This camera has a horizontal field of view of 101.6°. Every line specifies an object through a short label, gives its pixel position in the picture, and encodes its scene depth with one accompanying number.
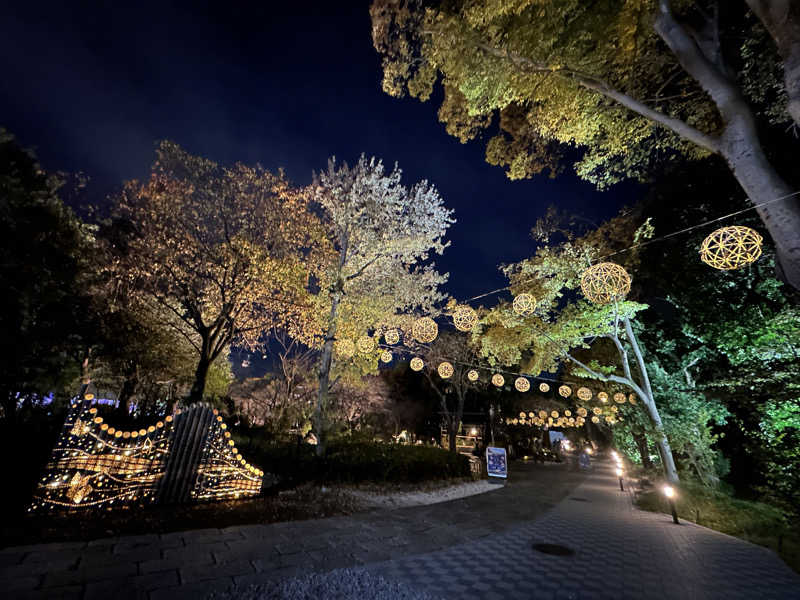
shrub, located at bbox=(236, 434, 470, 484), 8.88
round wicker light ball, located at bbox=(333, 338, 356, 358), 11.87
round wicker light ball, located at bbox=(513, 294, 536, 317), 8.15
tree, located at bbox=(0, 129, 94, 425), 7.11
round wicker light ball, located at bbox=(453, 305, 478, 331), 8.66
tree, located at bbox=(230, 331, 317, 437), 13.96
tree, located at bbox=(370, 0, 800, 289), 4.64
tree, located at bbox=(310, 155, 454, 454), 13.91
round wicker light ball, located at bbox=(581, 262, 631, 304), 6.34
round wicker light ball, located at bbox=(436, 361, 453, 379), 12.71
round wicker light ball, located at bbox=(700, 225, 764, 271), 4.56
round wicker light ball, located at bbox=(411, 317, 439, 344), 8.91
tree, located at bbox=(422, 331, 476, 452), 22.44
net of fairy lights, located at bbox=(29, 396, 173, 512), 4.88
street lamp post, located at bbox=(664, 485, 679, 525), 7.93
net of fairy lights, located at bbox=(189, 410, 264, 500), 6.30
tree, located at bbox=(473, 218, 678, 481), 11.47
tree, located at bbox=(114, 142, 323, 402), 11.02
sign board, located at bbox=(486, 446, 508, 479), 14.34
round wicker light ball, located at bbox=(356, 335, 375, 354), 12.02
